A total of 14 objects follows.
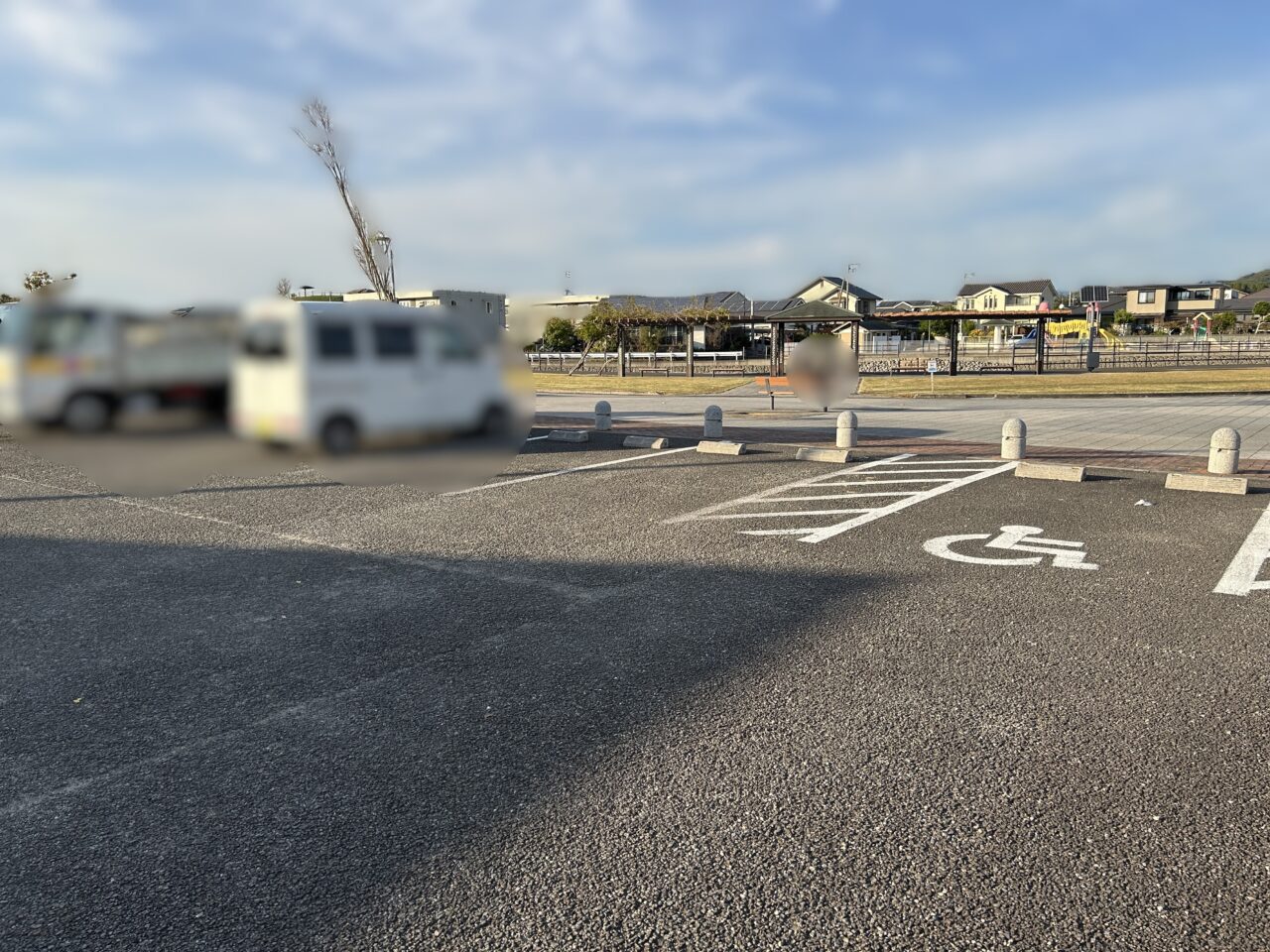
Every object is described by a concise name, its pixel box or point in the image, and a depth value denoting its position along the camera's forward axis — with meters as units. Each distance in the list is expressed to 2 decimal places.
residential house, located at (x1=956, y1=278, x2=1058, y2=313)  124.81
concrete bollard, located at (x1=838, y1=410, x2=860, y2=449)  20.12
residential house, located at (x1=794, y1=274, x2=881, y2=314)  97.94
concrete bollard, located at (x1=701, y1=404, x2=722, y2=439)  22.38
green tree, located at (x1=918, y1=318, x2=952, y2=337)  101.19
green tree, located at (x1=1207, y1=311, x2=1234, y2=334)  108.19
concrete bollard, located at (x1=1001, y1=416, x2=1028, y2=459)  18.61
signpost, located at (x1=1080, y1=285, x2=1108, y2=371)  47.25
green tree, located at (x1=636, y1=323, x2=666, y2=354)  53.28
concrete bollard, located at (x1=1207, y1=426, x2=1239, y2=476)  15.97
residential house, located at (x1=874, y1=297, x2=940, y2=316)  135.71
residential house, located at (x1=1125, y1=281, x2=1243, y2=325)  132.62
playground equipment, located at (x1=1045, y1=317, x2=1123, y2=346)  65.19
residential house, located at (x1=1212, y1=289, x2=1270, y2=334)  117.88
